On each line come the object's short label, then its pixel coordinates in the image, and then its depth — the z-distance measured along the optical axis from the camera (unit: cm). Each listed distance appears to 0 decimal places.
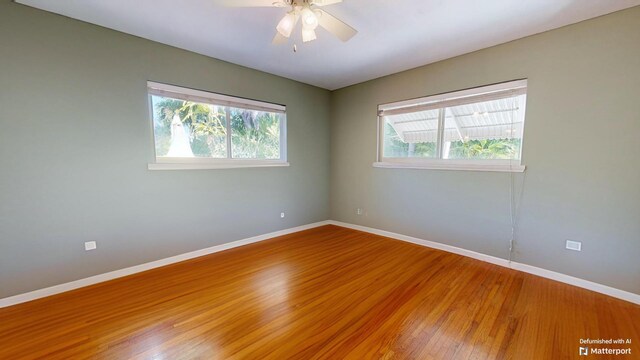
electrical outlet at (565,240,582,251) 246
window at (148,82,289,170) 293
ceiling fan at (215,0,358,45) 172
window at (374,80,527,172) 286
